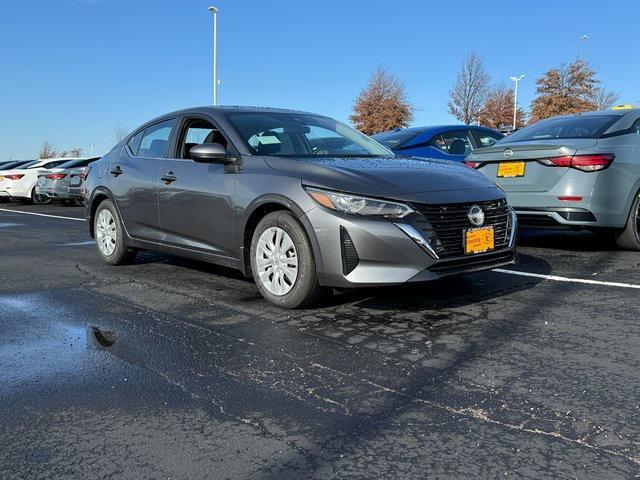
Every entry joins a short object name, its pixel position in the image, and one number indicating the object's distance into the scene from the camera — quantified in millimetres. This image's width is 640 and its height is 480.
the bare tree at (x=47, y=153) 73750
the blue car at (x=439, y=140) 8891
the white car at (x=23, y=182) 19359
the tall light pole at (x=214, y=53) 30914
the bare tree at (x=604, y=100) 48381
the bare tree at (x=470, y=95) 46500
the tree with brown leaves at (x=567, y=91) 45219
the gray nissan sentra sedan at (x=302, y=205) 4016
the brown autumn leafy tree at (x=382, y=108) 46562
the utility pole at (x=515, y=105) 51141
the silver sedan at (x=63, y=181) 17214
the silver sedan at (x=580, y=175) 6172
